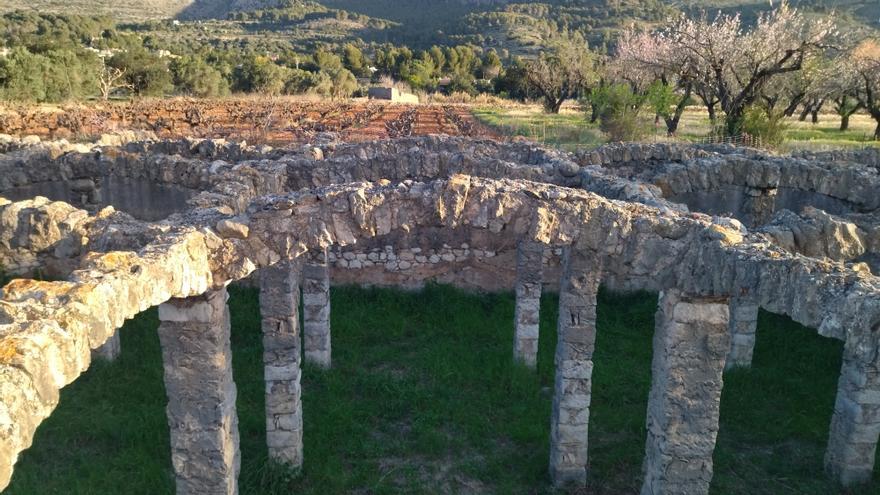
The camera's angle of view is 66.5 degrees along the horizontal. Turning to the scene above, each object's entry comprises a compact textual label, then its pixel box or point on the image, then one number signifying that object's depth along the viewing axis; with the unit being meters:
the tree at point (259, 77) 46.09
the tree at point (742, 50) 24.64
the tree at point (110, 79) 35.12
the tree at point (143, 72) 40.12
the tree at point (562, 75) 46.09
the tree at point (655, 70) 28.14
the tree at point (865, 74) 31.21
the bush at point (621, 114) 25.09
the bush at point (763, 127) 21.31
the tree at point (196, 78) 42.75
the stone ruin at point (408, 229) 4.33
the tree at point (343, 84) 49.88
